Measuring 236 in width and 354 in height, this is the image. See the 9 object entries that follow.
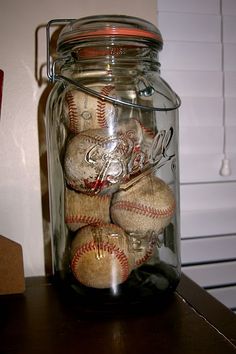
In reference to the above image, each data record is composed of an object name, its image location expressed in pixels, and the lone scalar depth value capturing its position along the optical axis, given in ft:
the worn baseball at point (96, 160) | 2.07
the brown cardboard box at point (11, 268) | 2.36
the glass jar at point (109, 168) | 2.05
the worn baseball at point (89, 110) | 2.19
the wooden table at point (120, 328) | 1.64
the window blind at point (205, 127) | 3.34
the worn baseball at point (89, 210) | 2.19
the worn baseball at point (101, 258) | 1.96
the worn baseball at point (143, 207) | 2.08
